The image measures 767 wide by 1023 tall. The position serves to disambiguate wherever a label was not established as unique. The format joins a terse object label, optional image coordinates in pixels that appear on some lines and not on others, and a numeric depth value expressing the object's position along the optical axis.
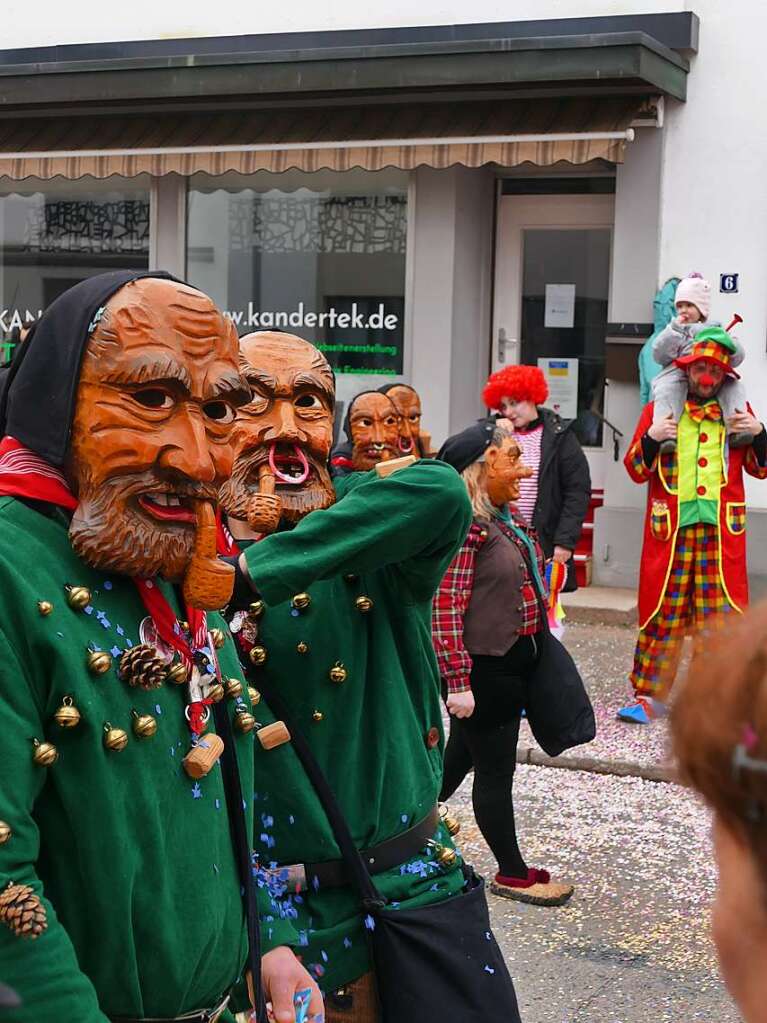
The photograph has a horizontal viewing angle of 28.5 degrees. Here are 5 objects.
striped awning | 10.43
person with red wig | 8.59
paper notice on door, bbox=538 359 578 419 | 11.62
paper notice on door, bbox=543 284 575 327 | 11.66
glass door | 11.54
